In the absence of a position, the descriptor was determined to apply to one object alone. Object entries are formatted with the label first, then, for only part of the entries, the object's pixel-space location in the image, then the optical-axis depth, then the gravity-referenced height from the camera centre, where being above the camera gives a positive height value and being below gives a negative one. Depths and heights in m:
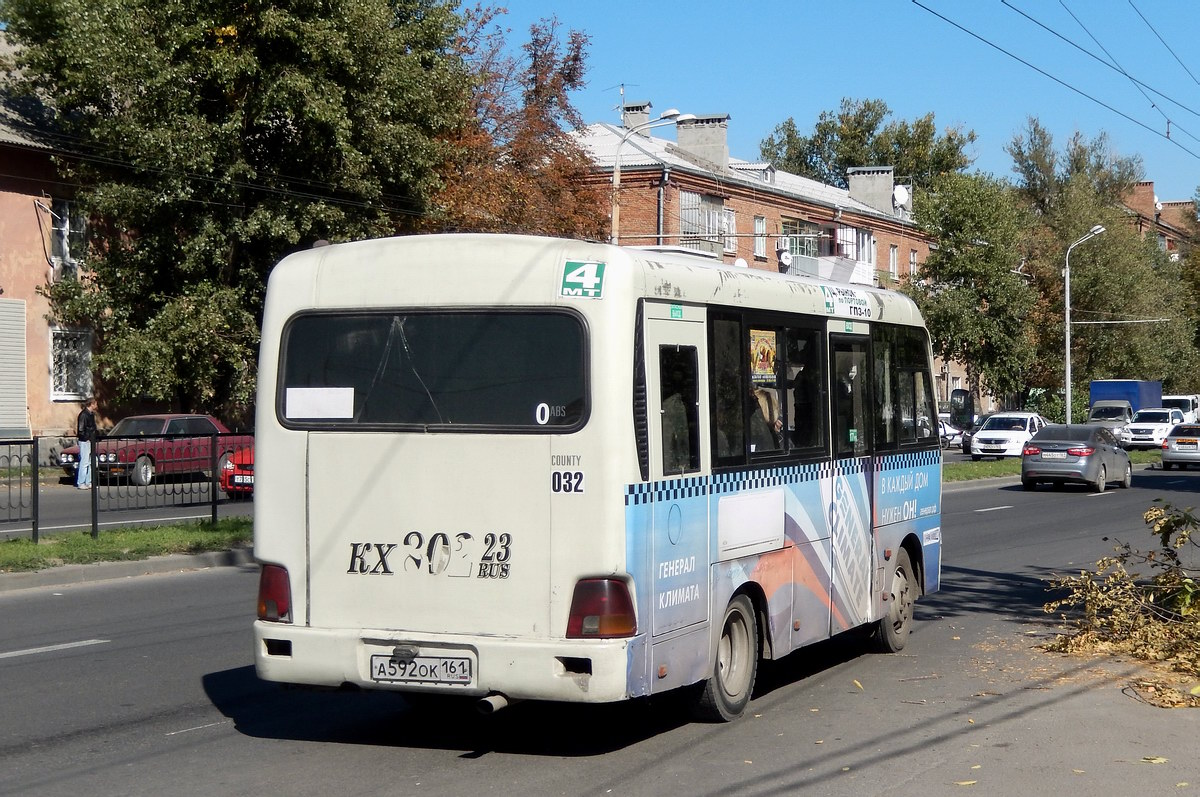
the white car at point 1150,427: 56.00 -0.90
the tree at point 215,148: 30.17 +6.33
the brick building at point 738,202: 50.16 +8.69
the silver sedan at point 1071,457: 30.70 -1.15
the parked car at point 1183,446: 41.56 -1.28
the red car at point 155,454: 16.64 -0.40
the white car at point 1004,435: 44.81 -0.90
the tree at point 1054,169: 82.69 +14.57
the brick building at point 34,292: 33.47 +3.32
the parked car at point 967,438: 51.45 -1.14
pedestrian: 17.03 -0.17
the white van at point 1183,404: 62.98 +0.03
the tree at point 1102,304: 61.66 +4.69
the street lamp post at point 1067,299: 50.25 +4.07
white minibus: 6.65 -0.30
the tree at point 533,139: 36.12 +7.60
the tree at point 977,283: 49.19 +4.58
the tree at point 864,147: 89.00 +17.65
